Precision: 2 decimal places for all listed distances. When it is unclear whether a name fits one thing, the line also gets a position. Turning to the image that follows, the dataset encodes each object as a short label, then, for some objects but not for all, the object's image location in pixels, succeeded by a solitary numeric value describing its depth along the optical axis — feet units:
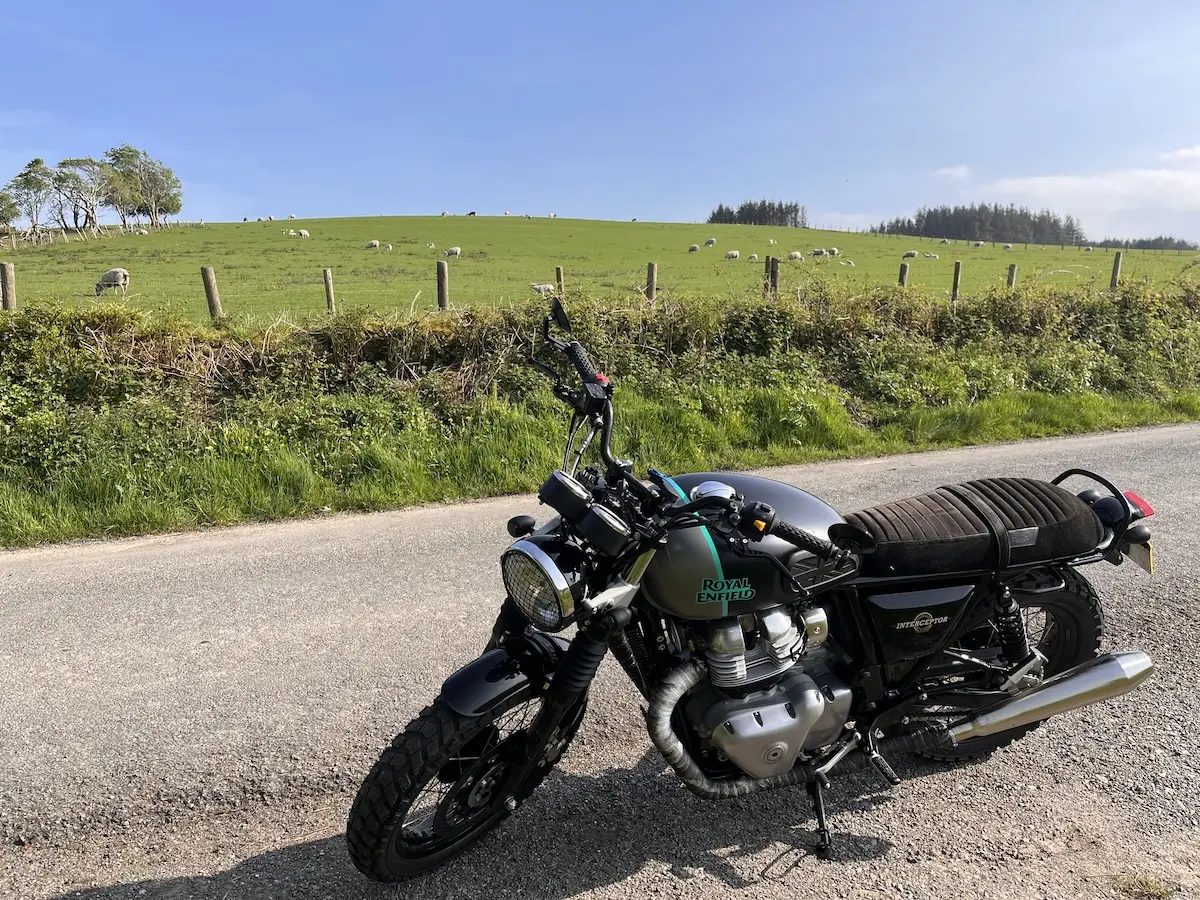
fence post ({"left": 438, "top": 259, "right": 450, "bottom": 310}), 38.23
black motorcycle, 7.10
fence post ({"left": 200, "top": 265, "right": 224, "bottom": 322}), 34.23
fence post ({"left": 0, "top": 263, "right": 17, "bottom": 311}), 29.01
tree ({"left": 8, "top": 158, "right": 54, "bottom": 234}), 253.85
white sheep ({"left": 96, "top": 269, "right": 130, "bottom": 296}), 95.57
